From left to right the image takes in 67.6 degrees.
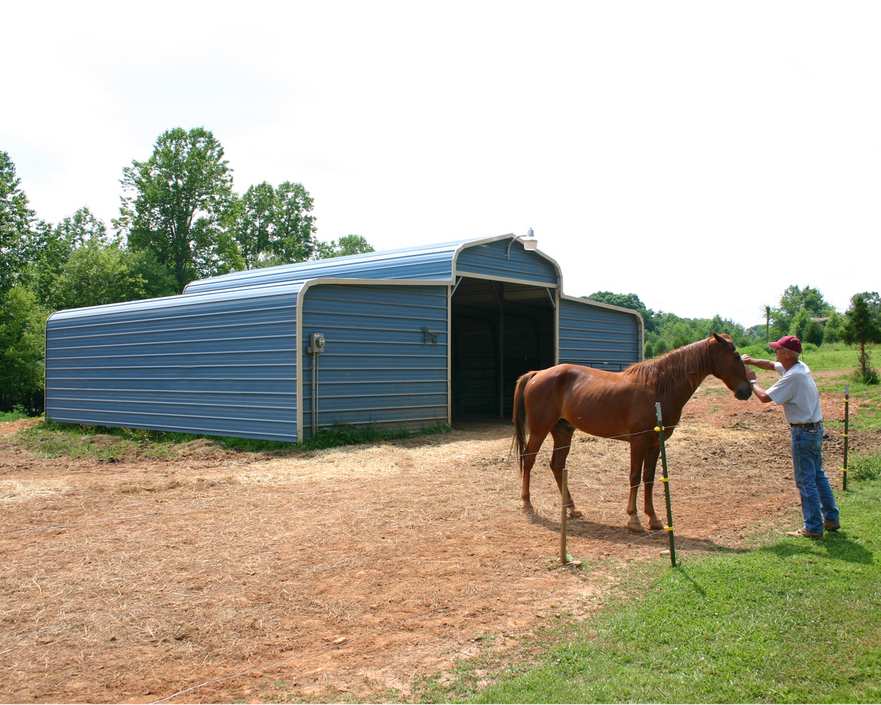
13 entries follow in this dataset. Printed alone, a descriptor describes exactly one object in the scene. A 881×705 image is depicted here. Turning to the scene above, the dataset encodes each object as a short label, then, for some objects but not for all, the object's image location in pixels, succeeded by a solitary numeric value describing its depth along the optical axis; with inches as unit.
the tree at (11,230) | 1196.5
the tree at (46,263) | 1574.8
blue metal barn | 487.8
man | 225.5
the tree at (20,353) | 1018.1
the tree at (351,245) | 2565.0
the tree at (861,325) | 810.2
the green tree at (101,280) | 1529.3
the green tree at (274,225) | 2159.2
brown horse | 256.2
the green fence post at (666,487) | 202.2
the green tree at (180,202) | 1720.0
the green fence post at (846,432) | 299.9
